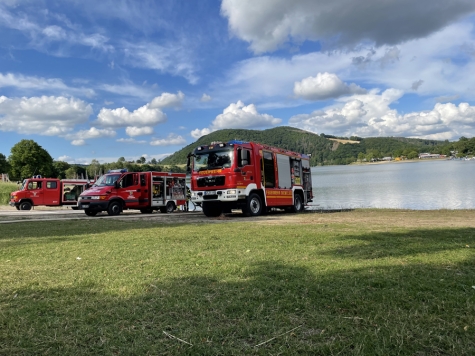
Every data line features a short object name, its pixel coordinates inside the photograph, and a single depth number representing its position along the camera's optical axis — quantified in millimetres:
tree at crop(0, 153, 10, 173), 78469
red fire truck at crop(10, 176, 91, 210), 26297
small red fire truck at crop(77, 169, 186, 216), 19297
